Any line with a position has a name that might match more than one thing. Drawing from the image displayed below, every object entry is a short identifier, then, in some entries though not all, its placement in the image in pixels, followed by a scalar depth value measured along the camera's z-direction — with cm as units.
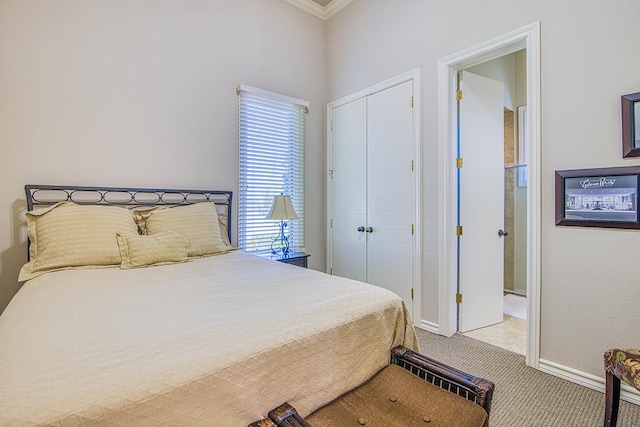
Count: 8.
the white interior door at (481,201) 284
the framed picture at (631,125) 175
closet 301
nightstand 314
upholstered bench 104
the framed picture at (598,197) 179
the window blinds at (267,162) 329
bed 75
